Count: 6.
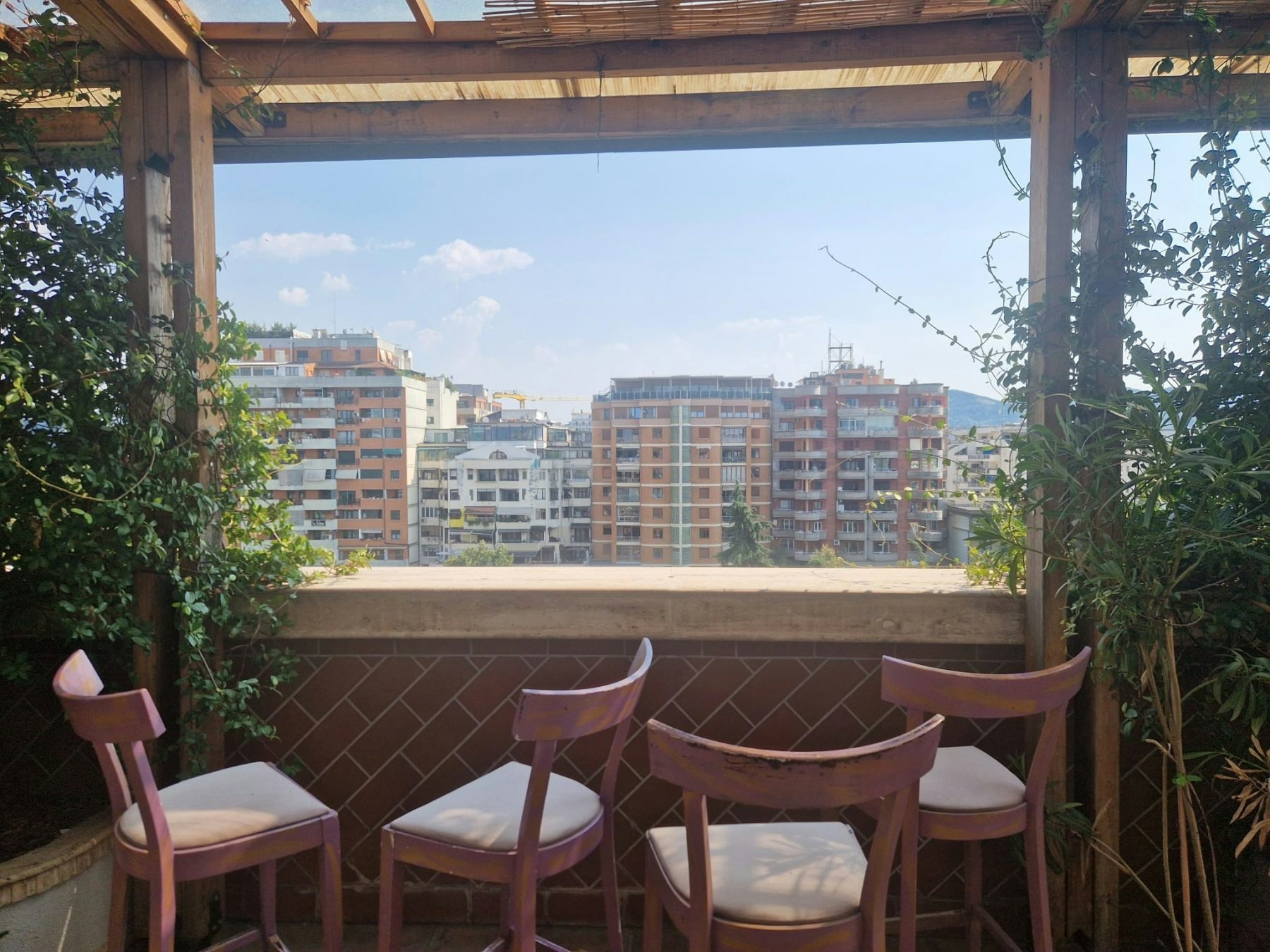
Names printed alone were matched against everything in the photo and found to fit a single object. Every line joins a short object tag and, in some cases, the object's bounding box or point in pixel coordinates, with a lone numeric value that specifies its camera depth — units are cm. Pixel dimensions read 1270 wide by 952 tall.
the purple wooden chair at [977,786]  151
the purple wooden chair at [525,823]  138
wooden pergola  213
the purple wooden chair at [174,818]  142
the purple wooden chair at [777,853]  111
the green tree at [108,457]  190
